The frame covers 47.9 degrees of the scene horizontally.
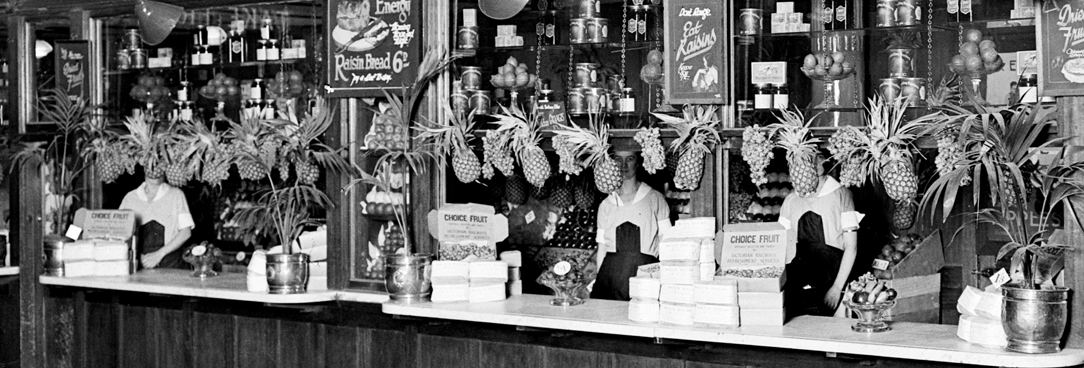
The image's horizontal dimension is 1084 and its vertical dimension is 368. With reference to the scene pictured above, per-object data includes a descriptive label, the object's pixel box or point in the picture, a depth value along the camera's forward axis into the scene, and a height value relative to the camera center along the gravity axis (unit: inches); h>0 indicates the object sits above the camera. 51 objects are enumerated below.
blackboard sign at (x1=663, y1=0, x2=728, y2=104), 219.6 +23.2
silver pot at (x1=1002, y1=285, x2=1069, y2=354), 177.9 -20.9
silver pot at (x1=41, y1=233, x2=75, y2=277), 295.7 -17.6
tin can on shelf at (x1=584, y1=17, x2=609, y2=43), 246.4 +30.1
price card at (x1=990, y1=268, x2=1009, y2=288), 192.1 -16.1
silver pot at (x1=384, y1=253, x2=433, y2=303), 239.5 -19.3
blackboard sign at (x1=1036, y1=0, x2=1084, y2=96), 185.5 +19.9
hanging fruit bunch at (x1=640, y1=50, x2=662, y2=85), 237.9 +21.5
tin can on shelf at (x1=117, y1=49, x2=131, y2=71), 306.0 +30.7
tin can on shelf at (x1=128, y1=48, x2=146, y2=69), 307.1 +31.1
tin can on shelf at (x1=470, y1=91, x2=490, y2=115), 253.0 +16.2
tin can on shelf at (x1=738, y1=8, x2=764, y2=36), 223.9 +28.8
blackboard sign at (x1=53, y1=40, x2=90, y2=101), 300.5 +28.3
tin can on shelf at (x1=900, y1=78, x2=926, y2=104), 221.0 +16.1
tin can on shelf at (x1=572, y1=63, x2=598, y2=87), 248.7 +21.4
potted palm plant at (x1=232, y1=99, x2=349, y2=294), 255.9 +3.2
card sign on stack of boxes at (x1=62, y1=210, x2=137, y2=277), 291.0 -16.0
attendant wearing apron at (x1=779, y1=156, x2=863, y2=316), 252.5 -13.0
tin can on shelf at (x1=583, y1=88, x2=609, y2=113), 244.7 +16.2
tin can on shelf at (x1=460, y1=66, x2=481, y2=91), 252.2 +21.1
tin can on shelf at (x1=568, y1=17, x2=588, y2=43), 247.9 +30.4
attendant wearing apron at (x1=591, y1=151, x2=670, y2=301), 270.8 -11.8
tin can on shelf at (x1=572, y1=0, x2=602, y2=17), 246.8 +34.7
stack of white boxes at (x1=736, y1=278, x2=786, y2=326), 201.3 -20.4
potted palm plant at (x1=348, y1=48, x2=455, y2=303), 239.8 +2.2
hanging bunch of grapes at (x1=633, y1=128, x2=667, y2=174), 224.1 +5.5
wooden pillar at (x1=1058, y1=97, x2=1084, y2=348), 185.2 -11.3
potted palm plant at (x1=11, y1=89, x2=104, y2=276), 297.0 +6.9
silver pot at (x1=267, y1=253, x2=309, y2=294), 255.3 -19.7
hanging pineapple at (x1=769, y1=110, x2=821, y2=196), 212.1 +5.3
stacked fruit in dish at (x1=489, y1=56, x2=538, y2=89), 255.3 +21.5
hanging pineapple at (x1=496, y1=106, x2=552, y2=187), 237.3 +6.8
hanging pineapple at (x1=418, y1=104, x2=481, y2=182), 243.0 +7.6
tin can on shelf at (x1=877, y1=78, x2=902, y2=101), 221.1 +16.1
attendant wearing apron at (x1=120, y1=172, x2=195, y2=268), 305.9 -8.8
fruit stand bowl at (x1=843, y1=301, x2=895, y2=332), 194.9 -22.4
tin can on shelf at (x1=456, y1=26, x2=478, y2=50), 252.1 +29.2
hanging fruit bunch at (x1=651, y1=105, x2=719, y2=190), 220.2 +6.9
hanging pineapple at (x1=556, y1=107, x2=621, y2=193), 231.5 +5.6
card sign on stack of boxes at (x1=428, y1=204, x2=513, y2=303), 237.2 -15.7
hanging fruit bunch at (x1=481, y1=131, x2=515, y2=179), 240.5 +5.3
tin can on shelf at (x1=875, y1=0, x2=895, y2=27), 222.4 +30.1
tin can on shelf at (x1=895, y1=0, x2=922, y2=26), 220.8 +30.0
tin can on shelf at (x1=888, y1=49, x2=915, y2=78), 223.5 +21.1
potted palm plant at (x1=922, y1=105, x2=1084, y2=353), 178.9 -2.4
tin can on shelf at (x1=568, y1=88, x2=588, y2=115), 246.8 +15.5
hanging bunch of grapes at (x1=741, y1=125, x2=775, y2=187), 212.7 +5.1
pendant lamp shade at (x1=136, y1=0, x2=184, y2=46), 264.8 +35.5
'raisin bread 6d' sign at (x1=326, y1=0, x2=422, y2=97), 250.1 +28.3
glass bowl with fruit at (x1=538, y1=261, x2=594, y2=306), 228.1 -19.3
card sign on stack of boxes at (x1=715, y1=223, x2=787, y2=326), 201.6 -15.1
